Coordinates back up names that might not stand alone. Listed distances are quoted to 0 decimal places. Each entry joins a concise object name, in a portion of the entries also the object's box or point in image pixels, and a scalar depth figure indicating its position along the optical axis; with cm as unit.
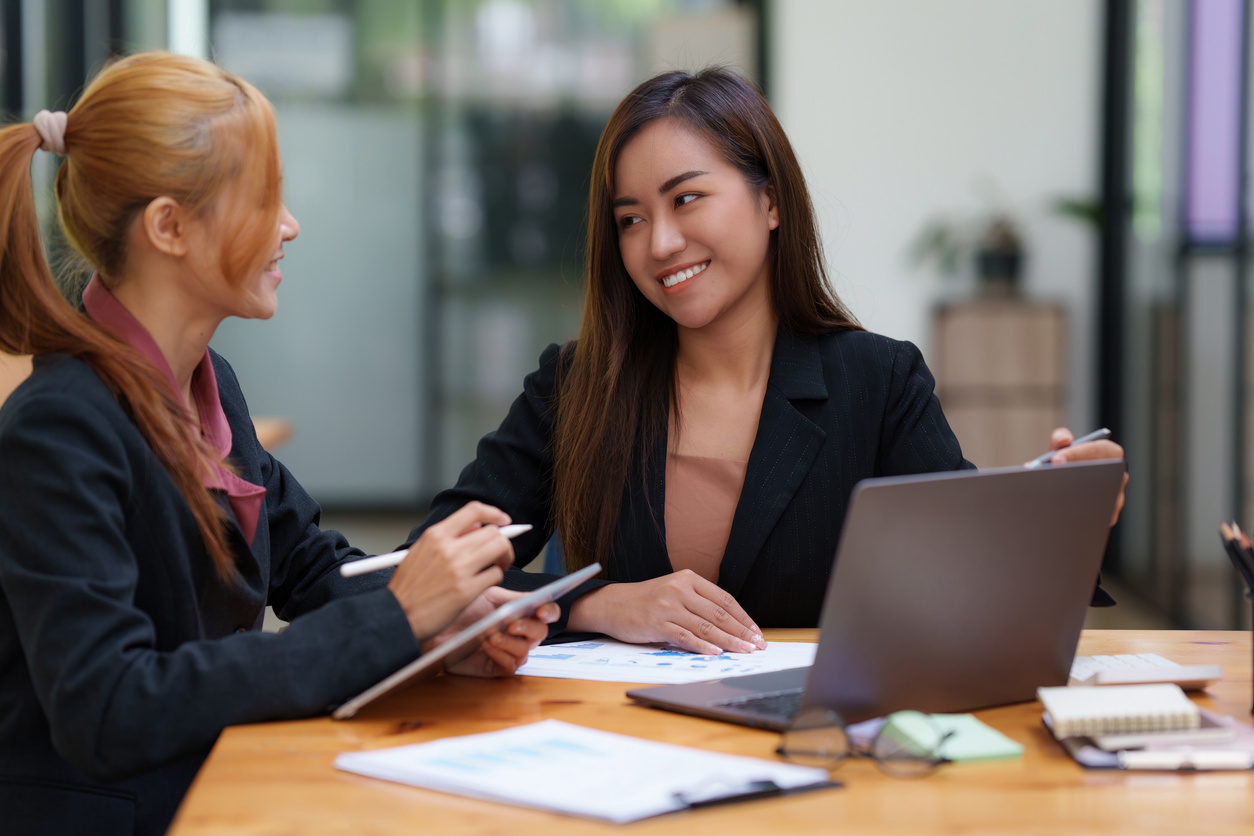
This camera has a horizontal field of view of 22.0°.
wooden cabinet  975
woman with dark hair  337
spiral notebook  262
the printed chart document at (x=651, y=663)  293
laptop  260
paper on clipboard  250
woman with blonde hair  265
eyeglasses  260
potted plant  1002
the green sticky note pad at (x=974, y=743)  261
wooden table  248
